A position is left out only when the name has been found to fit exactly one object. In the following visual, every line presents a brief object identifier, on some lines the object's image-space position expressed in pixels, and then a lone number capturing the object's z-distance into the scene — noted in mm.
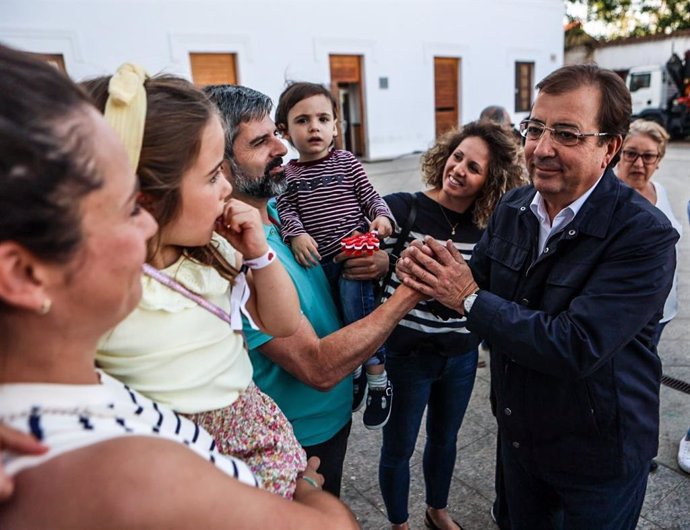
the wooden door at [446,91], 16641
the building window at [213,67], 11734
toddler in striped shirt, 2248
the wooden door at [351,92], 14211
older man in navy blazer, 1446
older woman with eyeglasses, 3041
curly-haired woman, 2289
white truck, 17922
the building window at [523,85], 18875
